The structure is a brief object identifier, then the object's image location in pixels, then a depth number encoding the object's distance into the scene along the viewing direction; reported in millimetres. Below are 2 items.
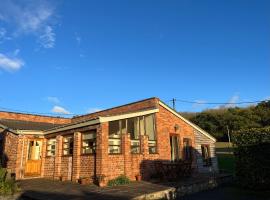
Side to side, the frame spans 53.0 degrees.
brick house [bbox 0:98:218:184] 13508
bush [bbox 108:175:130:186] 12664
